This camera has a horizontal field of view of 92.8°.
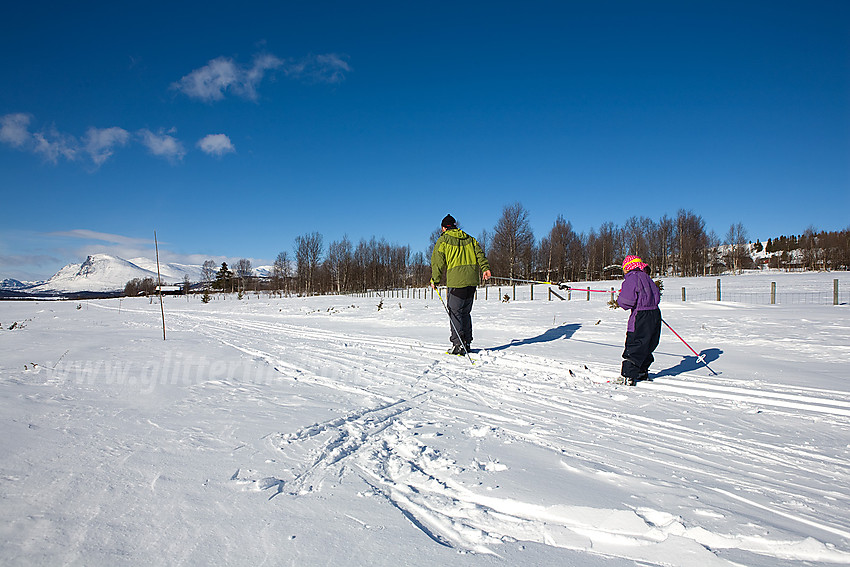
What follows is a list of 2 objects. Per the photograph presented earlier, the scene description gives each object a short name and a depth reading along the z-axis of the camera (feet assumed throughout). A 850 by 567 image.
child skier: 15.25
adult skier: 21.07
